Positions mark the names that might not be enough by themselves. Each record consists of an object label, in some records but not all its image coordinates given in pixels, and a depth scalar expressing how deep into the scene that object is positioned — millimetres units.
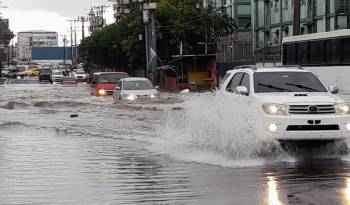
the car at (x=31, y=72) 127375
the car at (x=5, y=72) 113838
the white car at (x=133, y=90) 28266
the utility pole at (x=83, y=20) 151925
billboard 150175
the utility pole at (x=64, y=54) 157000
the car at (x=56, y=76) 82938
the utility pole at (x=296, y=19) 33969
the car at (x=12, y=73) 113312
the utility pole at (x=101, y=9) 147450
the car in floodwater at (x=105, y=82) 35406
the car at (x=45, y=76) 89500
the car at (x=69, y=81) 75075
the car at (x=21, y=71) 120500
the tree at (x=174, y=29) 58188
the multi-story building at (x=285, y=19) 44750
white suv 11898
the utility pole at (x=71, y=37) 167500
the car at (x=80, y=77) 85400
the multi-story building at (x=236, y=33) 51812
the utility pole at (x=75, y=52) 167375
